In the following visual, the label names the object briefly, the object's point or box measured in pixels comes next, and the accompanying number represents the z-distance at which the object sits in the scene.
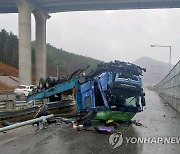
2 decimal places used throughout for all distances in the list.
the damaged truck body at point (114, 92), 10.55
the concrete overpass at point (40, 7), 42.19
